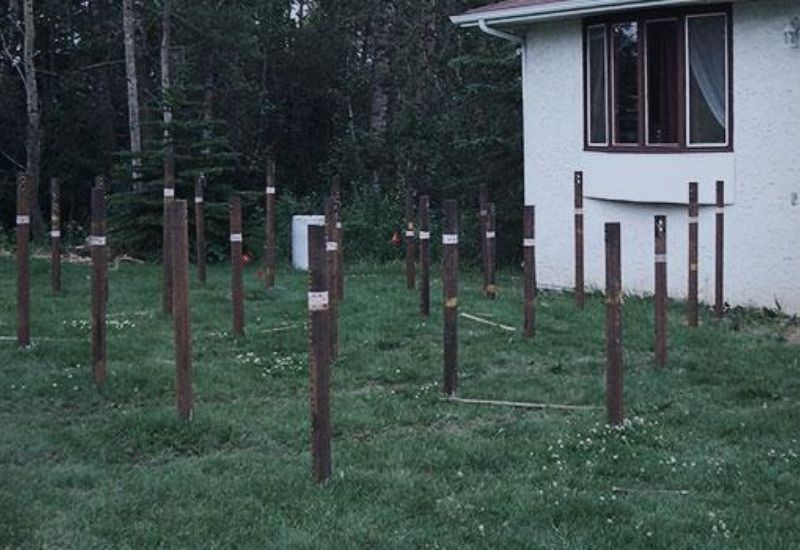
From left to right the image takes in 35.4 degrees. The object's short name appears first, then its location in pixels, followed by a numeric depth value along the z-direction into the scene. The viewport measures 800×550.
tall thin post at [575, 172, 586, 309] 12.75
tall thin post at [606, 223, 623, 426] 7.40
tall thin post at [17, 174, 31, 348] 9.84
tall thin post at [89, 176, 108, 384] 8.41
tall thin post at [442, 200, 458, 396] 8.21
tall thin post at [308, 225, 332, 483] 6.11
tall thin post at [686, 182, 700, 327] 11.33
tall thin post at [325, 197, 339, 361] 9.64
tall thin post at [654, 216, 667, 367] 9.20
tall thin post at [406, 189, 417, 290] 14.02
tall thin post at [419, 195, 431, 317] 11.48
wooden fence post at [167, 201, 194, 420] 7.28
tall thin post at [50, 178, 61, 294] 13.95
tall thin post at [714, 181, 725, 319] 12.33
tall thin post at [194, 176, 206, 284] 15.08
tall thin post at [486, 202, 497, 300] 13.32
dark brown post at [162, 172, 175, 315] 8.30
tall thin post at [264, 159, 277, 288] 14.98
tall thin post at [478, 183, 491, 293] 13.81
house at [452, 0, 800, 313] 13.15
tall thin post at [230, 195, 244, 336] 10.48
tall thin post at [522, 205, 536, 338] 10.56
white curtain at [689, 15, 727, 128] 13.50
